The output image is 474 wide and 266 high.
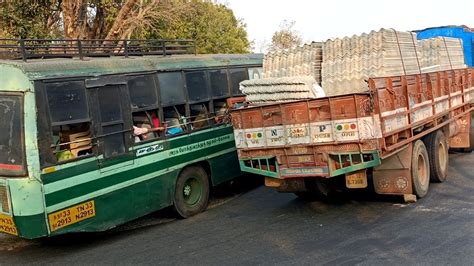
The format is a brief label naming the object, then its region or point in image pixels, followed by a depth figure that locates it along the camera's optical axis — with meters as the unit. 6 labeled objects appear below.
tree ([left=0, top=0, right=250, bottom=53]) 14.99
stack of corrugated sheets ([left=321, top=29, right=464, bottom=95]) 7.17
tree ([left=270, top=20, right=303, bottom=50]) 38.22
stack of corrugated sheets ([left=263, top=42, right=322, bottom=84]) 7.86
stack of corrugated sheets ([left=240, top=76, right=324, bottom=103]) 6.98
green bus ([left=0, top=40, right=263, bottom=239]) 5.79
